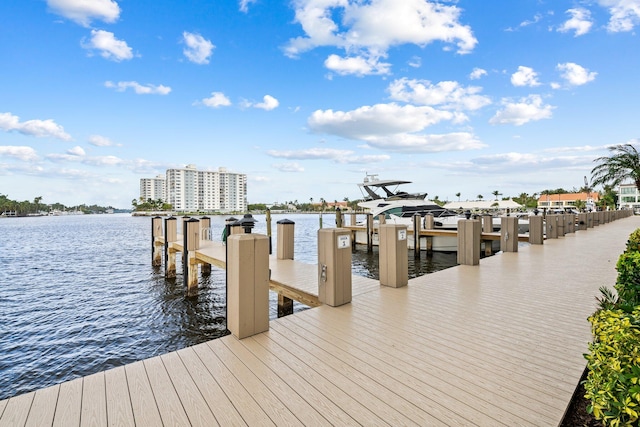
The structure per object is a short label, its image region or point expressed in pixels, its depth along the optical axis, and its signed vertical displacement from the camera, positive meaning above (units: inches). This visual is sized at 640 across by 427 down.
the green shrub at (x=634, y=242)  201.2 -23.6
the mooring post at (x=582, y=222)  659.5 -26.0
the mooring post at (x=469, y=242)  279.6 -29.1
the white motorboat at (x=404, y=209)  653.9 +8.5
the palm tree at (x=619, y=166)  784.9 +123.7
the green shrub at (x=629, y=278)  119.3 -31.0
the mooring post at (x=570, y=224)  560.1 -25.6
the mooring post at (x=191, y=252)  365.4 -48.0
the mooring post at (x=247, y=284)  120.6 -29.6
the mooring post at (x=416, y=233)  592.4 -43.4
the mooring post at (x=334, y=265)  161.9 -28.9
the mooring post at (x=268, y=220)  452.8 -10.3
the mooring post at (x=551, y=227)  482.9 -26.4
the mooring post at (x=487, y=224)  588.4 -25.4
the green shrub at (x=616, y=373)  41.6 -24.9
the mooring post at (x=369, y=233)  706.4 -50.4
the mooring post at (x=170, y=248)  434.0 -51.0
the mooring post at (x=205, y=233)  449.1 -30.2
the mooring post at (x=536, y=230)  414.0 -26.8
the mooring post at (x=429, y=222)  687.7 -23.4
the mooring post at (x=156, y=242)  526.9 -50.0
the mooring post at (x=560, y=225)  504.1 -24.8
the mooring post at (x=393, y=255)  198.2 -29.9
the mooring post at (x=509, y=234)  351.3 -27.5
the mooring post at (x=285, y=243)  316.5 -32.3
